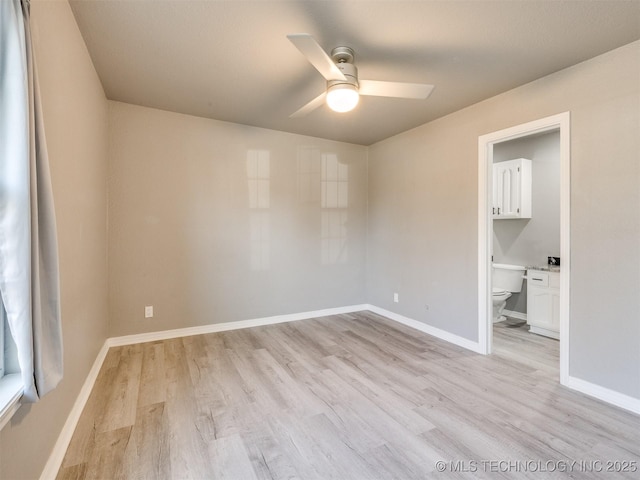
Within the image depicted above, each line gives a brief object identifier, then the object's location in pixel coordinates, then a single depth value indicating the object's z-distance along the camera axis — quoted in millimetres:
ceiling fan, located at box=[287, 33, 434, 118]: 2045
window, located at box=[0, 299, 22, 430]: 1096
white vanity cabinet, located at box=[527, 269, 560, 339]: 3580
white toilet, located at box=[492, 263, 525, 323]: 4238
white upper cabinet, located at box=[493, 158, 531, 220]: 4258
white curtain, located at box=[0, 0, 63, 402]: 1112
